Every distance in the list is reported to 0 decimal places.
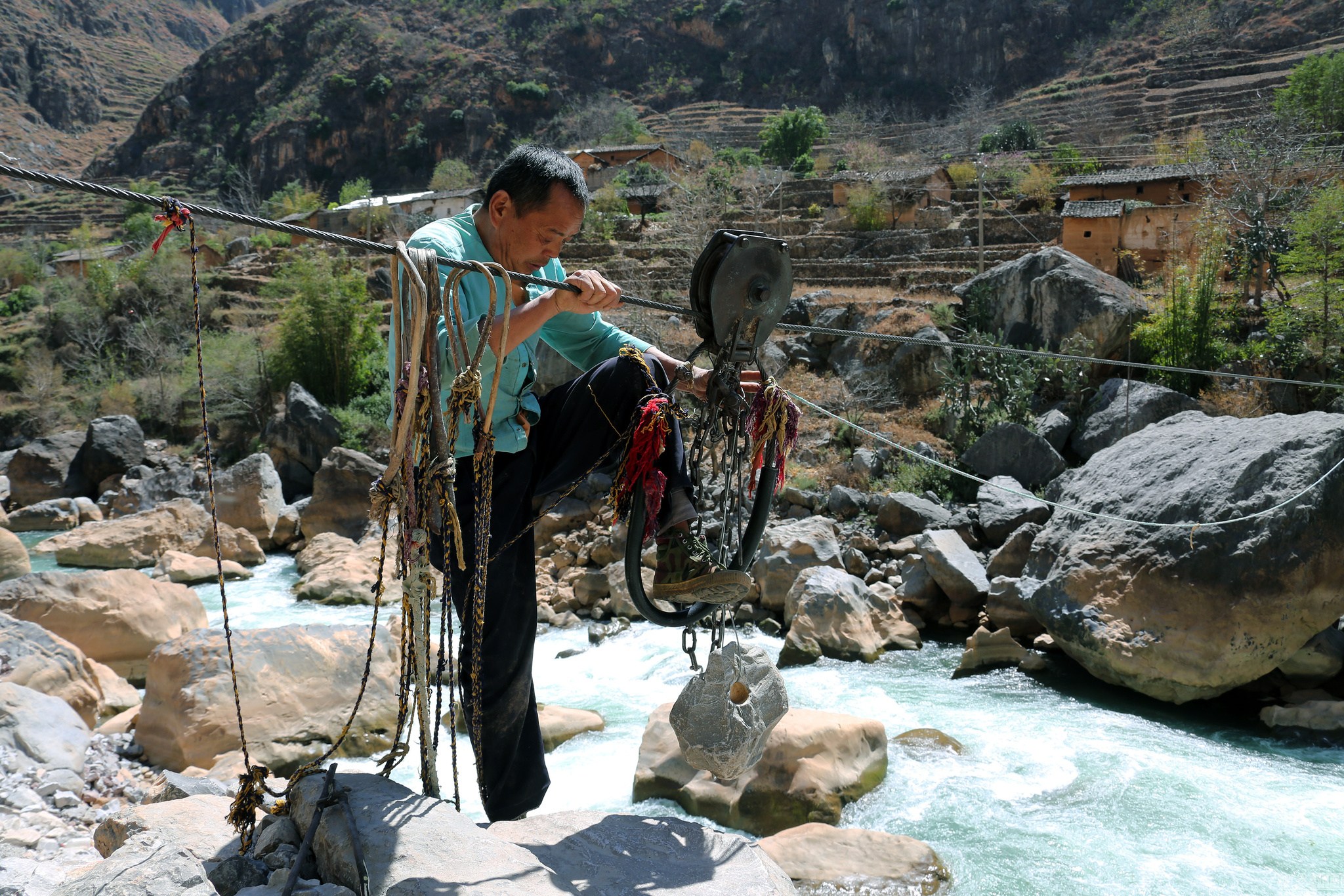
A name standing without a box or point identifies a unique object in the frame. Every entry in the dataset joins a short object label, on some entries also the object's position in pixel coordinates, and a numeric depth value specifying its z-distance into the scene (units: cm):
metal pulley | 251
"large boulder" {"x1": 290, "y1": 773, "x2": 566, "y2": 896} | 213
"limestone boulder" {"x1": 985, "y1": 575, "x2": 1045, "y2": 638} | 824
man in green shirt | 251
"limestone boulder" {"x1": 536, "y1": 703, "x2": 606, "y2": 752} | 639
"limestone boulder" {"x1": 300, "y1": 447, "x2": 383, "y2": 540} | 1448
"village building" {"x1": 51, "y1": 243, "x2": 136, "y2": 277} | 3397
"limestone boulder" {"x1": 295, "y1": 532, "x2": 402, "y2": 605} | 1141
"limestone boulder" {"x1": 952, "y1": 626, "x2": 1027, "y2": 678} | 791
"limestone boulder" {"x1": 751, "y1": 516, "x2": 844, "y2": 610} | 950
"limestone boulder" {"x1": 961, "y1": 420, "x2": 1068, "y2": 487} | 1146
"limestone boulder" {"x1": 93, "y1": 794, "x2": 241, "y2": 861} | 262
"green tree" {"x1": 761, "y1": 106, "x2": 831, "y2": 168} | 4397
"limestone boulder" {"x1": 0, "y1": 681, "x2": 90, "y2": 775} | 492
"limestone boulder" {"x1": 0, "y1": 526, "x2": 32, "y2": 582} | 1035
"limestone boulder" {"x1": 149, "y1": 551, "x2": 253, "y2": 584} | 1192
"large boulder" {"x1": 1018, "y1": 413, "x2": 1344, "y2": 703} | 633
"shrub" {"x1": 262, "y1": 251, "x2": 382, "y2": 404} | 2066
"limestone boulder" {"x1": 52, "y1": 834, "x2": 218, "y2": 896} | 212
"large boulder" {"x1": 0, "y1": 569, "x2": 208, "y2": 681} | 748
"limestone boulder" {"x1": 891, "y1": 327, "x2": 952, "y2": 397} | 1495
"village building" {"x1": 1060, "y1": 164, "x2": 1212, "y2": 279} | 2012
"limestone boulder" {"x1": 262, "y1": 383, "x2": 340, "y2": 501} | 1805
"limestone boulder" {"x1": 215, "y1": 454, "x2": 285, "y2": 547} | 1454
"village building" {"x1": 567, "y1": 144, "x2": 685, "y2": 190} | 3888
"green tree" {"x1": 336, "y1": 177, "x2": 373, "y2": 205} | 4784
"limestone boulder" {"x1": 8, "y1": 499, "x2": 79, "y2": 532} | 1655
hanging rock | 263
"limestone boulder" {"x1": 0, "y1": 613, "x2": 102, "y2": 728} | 592
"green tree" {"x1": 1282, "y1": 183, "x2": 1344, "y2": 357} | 1183
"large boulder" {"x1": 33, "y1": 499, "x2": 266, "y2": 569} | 1314
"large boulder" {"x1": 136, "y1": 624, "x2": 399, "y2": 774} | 571
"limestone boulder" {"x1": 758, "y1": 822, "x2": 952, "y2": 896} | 402
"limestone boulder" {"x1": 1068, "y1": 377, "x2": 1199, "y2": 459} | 1137
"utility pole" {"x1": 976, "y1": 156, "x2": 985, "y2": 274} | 2181
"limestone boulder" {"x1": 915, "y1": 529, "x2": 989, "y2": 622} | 888
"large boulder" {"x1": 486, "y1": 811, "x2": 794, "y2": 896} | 235
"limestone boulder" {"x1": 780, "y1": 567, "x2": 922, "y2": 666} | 823
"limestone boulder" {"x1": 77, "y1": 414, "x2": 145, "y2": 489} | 1855
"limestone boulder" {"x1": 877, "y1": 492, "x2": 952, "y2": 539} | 1073
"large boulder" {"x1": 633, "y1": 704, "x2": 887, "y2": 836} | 493
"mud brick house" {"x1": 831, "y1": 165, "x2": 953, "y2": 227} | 2834
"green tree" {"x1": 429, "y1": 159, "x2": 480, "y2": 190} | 4766
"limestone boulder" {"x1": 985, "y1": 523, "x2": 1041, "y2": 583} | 892
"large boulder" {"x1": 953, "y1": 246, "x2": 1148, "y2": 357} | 1368
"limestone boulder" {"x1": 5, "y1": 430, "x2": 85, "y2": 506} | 1853
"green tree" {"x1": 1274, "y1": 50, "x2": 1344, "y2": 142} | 2800
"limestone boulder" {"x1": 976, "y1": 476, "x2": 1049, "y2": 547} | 973
